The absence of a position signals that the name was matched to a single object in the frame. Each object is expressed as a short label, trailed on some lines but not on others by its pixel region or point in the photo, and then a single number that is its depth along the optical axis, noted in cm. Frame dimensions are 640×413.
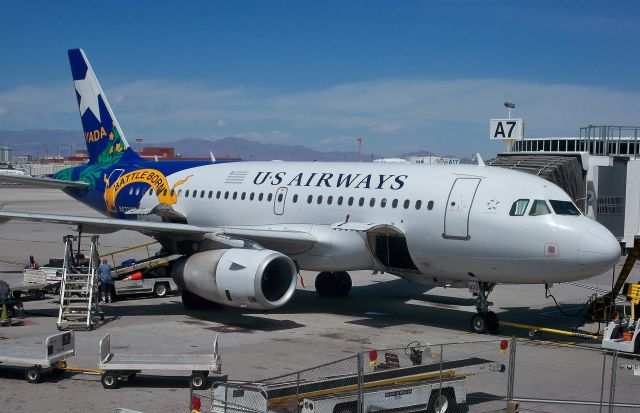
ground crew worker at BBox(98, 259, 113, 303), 2438
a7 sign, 3512
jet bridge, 2352
